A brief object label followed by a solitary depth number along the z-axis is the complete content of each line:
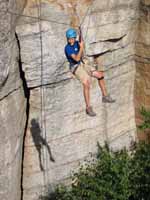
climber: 9.45
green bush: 12.86
